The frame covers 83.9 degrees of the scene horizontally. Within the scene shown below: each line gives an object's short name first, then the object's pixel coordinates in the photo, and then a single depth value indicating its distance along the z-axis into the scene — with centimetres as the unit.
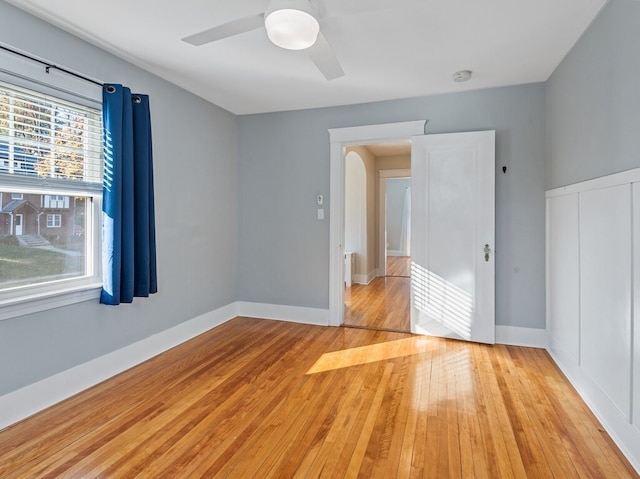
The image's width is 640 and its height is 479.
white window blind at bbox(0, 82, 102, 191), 214
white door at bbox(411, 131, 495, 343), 346
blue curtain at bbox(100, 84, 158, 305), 263
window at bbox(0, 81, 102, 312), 216
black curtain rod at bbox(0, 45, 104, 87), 212
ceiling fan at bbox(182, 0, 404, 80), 163
